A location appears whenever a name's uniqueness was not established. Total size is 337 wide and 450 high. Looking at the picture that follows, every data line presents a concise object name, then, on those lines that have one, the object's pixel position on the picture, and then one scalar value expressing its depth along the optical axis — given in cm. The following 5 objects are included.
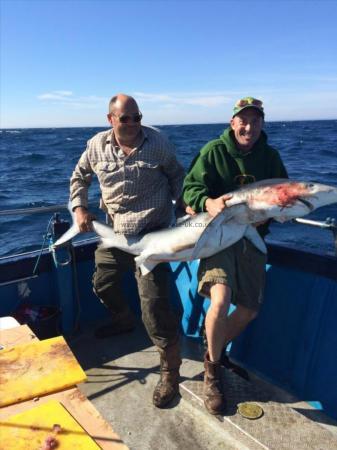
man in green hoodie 368
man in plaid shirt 396
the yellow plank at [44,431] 207
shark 324
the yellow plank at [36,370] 254
